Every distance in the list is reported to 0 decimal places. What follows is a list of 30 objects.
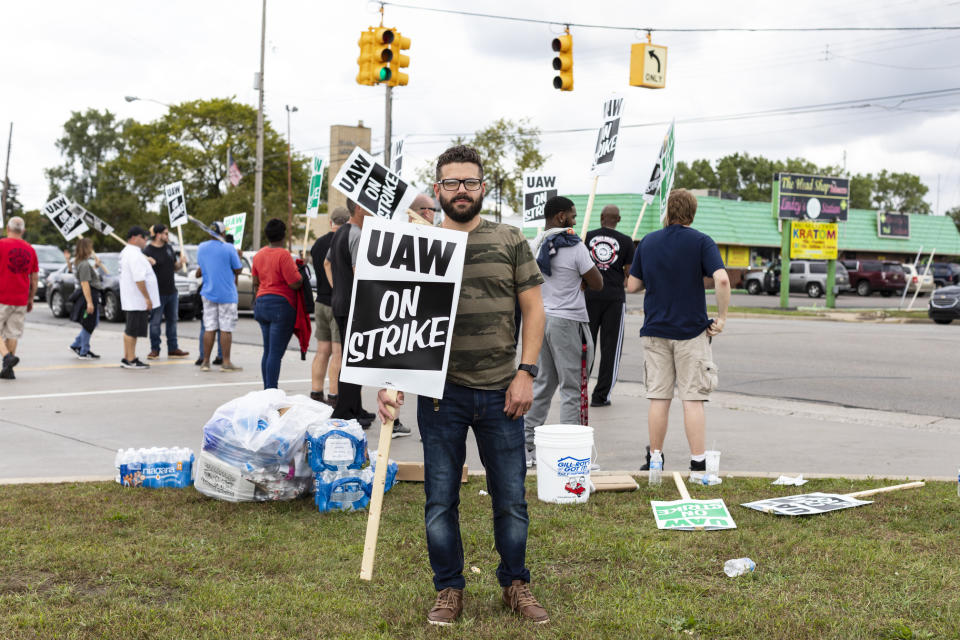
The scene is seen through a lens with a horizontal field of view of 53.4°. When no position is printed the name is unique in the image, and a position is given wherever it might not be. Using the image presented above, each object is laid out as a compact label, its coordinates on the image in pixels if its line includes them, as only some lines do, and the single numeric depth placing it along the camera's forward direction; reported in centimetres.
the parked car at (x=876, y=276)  4419
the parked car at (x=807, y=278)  4333
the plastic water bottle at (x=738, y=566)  450
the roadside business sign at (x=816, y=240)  3316
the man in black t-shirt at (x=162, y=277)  1402
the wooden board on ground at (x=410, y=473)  642
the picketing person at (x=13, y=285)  1182
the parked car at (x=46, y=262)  3181
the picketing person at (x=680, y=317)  636
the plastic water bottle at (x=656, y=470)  637
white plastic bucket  583
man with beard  397
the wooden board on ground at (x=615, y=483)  613
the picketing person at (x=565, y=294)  703
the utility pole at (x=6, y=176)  6344
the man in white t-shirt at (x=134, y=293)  1313
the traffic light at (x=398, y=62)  1653
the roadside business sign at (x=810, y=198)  3428
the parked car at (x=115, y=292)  2175
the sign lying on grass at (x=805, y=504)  552
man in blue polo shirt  1270
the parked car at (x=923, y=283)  4377
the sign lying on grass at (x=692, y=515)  529
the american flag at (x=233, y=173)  4295
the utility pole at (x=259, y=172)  3681
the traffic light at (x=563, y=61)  1708
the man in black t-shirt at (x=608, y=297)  978
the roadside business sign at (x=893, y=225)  6016
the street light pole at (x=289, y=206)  5403
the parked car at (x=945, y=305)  2491
